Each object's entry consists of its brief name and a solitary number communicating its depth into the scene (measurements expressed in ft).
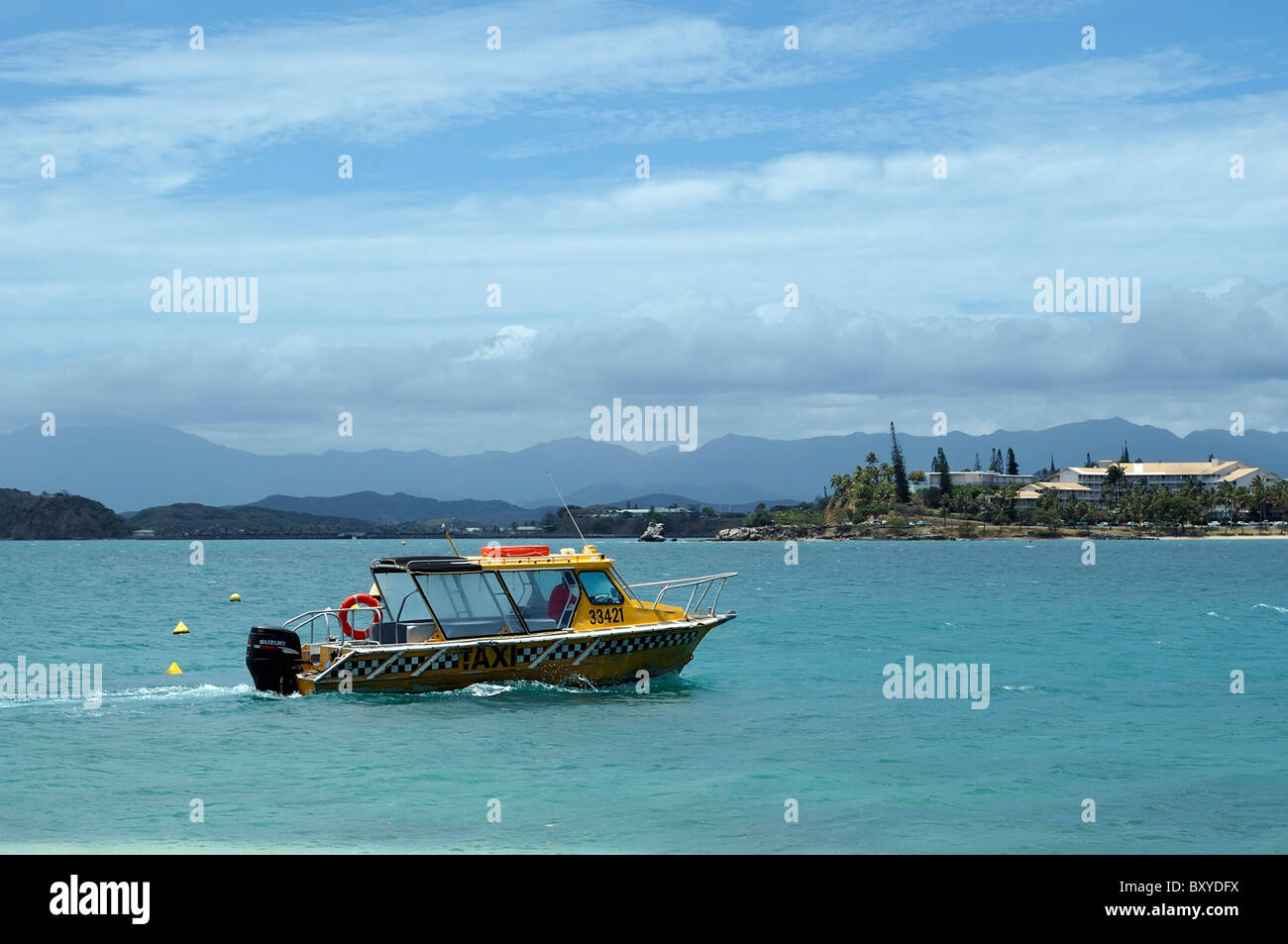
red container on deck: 91.56
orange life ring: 87.92
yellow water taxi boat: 85.76
